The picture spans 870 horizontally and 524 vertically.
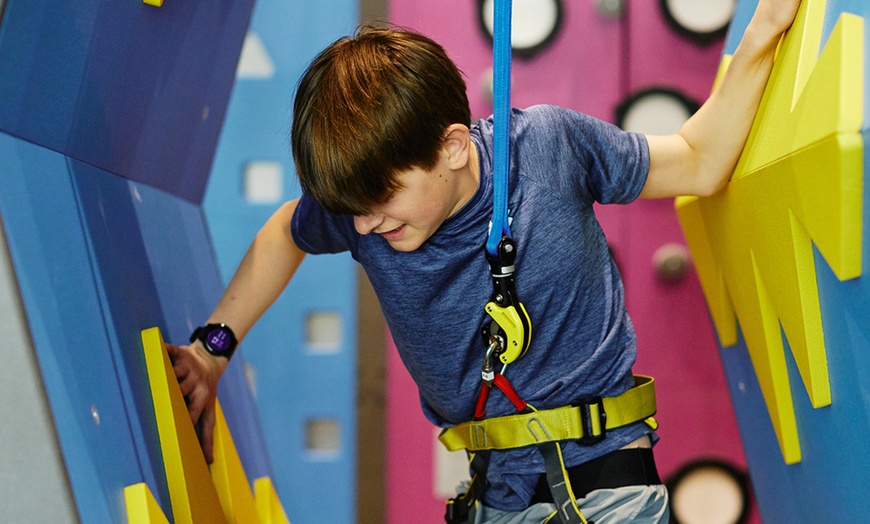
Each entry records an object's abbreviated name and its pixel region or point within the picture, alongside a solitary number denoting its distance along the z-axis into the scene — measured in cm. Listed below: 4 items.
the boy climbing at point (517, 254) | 189
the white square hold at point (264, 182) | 262
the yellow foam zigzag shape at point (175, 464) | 177
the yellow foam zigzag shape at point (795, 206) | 163
